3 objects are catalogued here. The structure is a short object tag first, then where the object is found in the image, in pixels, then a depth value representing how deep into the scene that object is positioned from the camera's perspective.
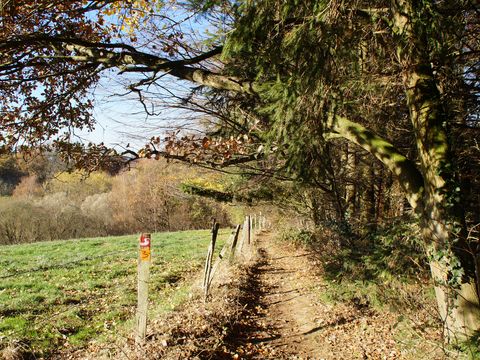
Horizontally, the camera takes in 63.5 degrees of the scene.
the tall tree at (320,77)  5.07
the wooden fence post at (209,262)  7.84
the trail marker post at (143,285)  4.98
